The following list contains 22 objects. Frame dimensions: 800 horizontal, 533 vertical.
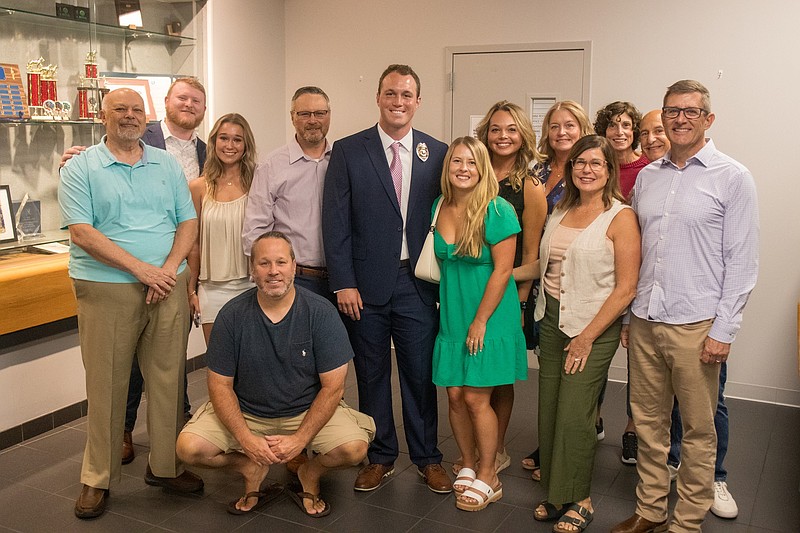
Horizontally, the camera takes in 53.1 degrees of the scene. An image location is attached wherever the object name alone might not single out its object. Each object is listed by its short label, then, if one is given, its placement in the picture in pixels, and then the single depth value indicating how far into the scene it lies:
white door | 4.92
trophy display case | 3.86
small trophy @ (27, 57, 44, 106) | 4.11
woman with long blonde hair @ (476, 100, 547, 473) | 3.21
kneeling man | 3.00
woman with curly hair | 3.67
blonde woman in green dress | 3.07
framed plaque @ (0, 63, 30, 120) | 3.97
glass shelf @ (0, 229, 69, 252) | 4.09
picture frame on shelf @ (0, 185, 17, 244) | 4.05
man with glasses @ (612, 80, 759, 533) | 2.67
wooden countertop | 3.67
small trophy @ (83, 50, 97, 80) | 4.43
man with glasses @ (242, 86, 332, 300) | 3.39
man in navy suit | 3.25
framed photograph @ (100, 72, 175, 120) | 4.77
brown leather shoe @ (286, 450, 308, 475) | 3.38
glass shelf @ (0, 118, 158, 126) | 4.04
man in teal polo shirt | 3.01
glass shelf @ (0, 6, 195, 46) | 4.10
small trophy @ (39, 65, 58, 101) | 4.16
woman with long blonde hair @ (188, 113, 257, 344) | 3.49
